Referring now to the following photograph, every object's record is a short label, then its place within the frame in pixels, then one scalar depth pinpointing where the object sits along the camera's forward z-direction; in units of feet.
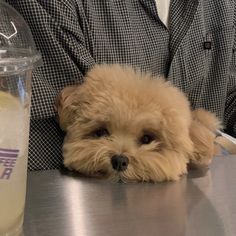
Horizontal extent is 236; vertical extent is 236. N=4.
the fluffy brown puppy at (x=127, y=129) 2.81
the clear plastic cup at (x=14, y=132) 1.69
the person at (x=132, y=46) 3.14
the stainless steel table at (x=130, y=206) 2.22
